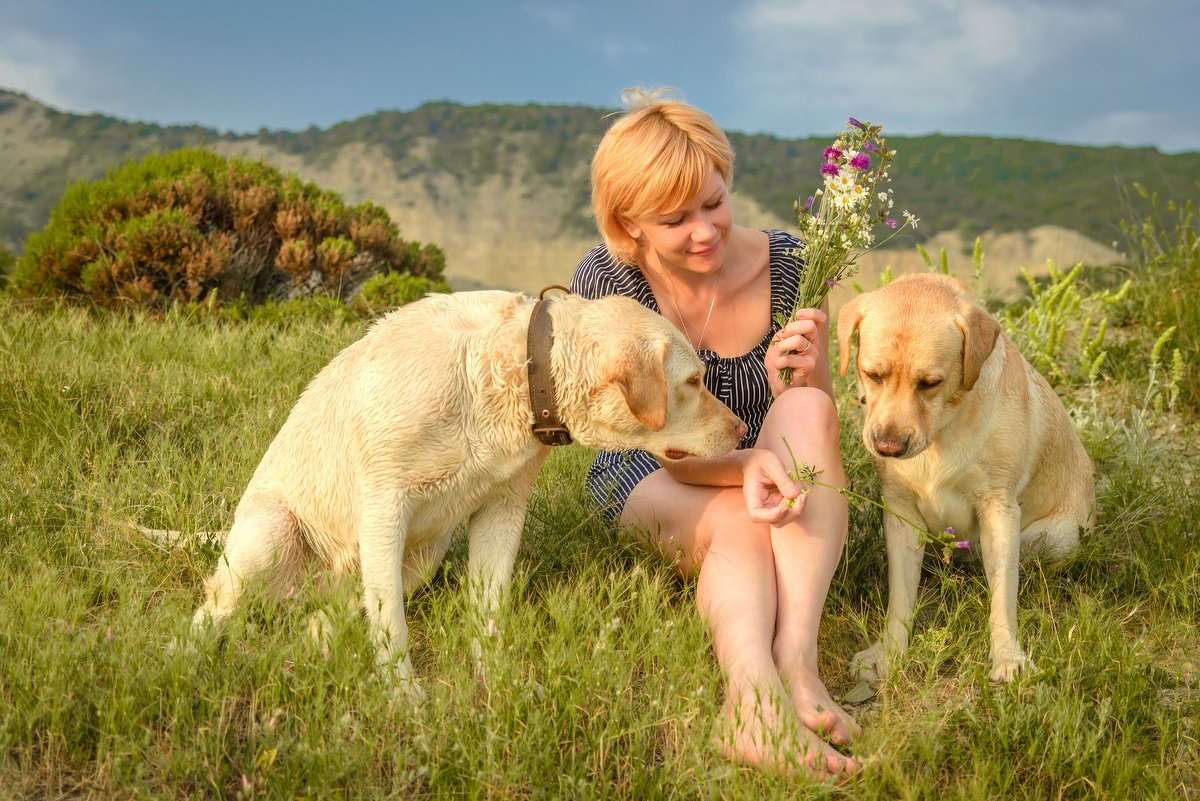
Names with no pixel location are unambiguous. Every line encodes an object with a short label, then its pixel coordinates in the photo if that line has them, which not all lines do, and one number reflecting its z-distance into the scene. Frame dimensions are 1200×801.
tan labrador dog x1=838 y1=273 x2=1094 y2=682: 3.49
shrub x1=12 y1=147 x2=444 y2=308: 8.92
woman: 3.29
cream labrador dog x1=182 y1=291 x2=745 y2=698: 3.30
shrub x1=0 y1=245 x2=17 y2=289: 10.69
